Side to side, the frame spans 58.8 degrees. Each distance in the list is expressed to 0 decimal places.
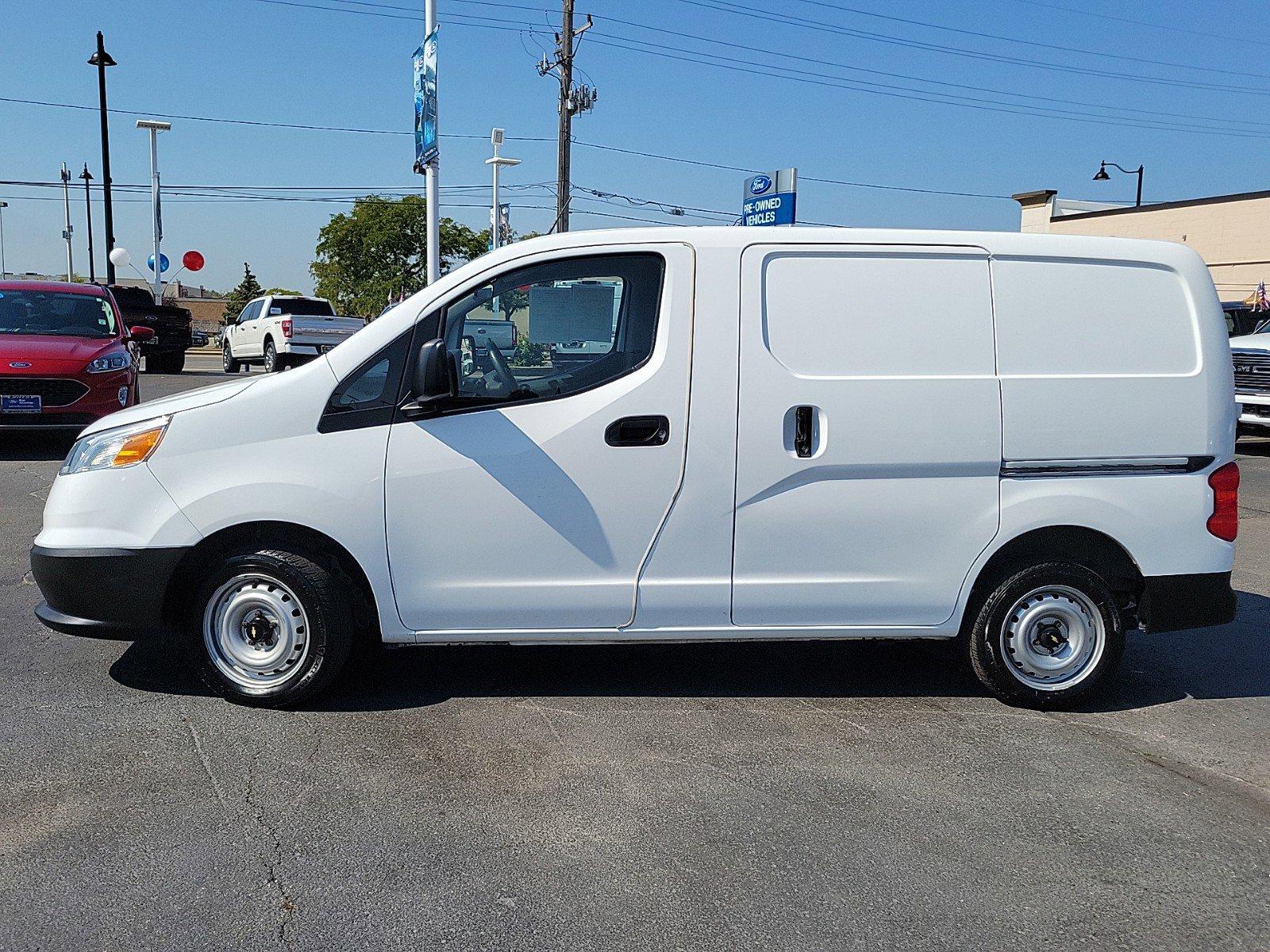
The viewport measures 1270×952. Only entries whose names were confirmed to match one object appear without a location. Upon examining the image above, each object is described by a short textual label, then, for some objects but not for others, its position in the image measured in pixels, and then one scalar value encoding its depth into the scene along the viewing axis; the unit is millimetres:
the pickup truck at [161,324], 24266
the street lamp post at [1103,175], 36344
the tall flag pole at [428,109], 15148
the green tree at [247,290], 117750
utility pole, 24031
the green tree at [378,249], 69250
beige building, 32344
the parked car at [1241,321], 17891
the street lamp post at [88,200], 57469
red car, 10867
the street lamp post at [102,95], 31484
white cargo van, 4418
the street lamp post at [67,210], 55609
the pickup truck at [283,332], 23641
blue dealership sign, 14438
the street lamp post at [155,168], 32675
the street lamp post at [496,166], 29328
